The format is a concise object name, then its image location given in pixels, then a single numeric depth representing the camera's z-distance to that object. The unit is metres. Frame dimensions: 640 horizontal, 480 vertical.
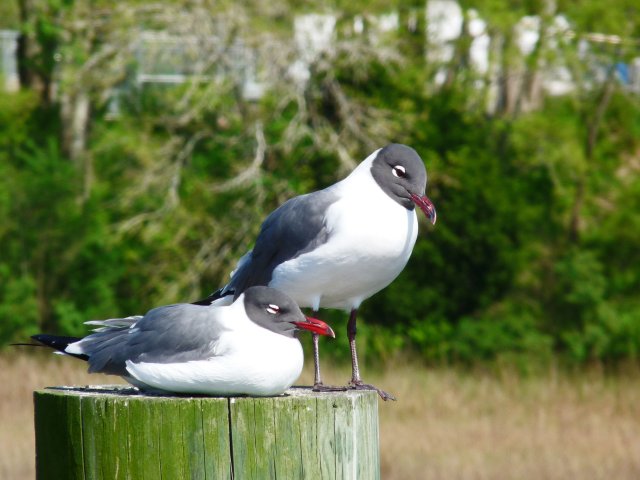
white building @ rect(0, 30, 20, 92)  42.89
